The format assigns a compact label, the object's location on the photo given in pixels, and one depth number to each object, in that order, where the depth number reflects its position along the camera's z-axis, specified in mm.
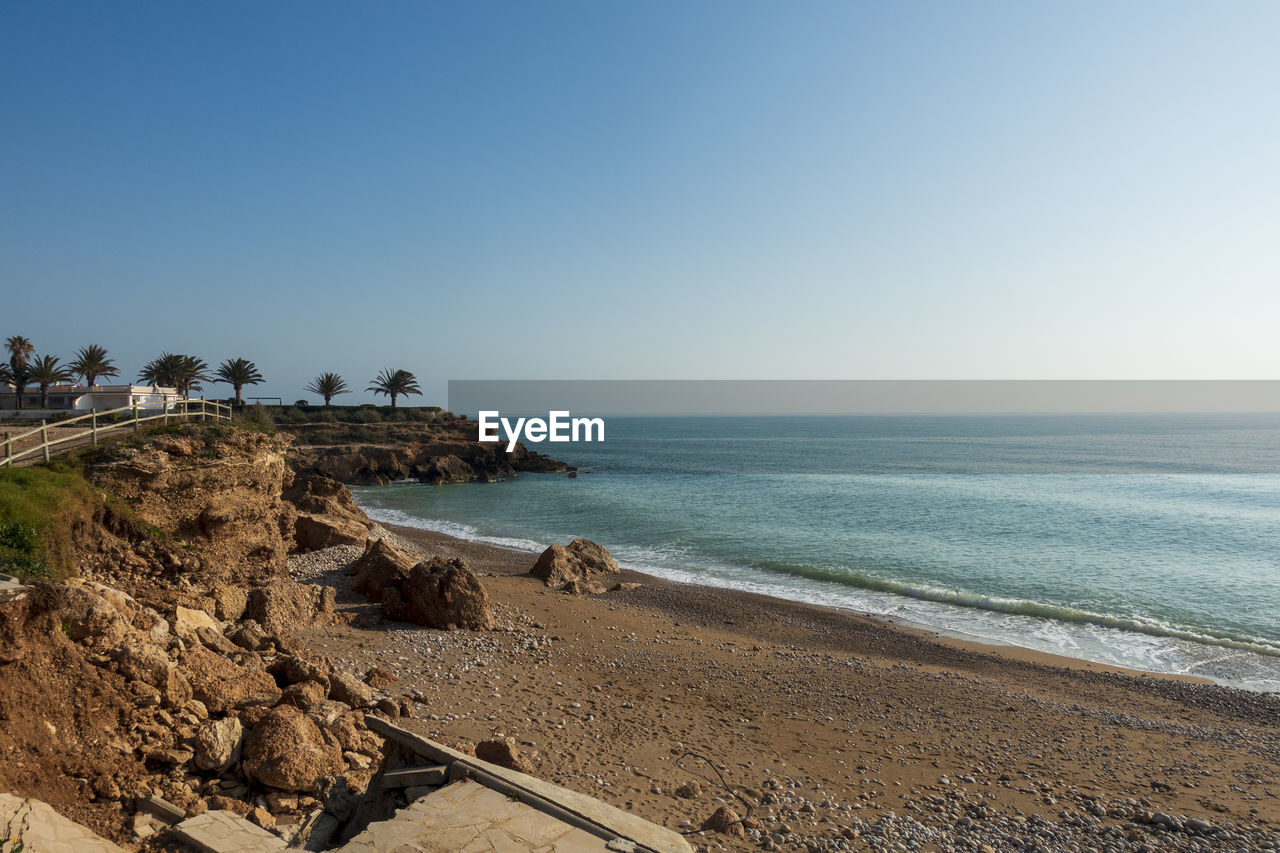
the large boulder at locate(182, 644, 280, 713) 7630
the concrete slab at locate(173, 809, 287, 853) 5434
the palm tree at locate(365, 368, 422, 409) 75062
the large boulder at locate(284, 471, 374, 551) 21172
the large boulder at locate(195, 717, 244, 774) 6609
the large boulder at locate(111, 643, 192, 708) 7109
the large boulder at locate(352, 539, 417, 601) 15742
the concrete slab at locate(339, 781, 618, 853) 5242
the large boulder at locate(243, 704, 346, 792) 6559
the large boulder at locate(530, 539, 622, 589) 20938
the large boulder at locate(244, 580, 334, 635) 12203
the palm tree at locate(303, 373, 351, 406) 74125
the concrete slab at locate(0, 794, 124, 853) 4914
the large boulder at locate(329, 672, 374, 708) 8930
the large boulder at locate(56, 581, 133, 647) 7020
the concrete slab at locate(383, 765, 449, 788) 6176
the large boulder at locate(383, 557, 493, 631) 14430
